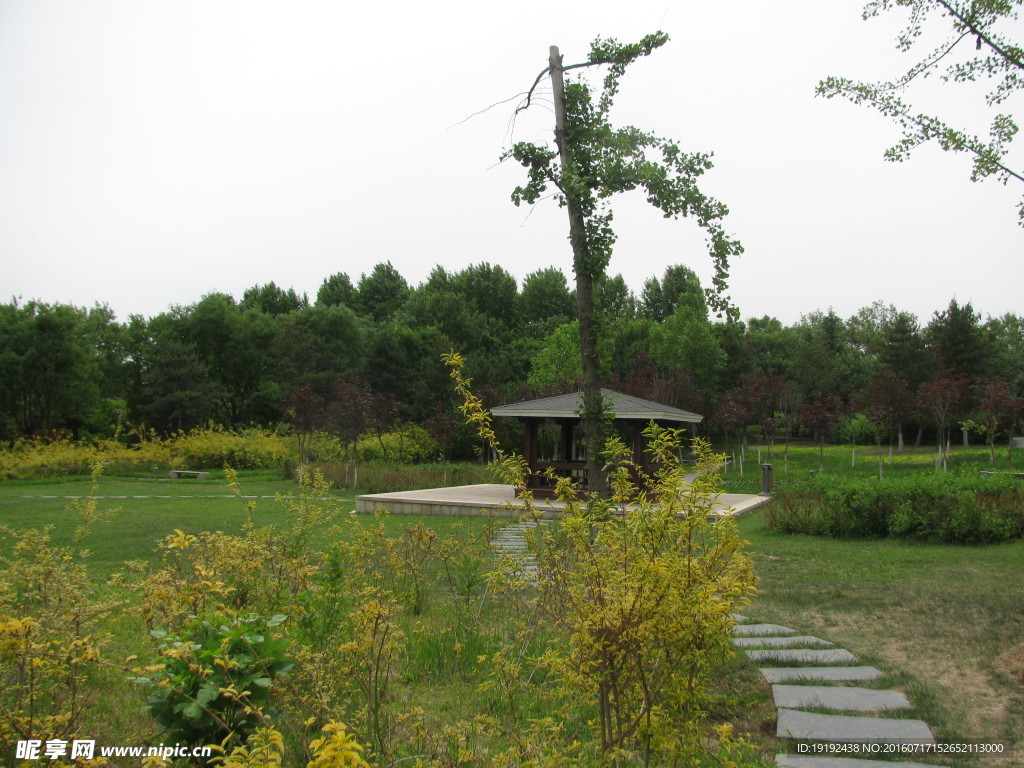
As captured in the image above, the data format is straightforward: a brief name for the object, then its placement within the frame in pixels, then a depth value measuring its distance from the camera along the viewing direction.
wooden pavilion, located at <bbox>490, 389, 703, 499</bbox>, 13.84
